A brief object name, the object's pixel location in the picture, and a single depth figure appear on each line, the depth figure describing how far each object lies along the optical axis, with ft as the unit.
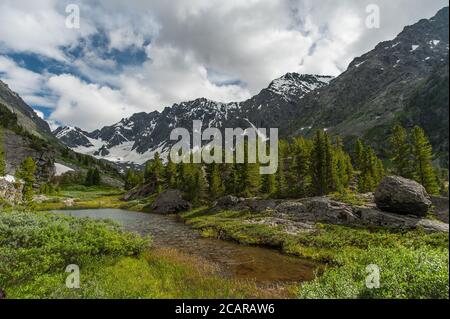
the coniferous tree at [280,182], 227.71
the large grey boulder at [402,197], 120.06
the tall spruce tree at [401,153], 202.69
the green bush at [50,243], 50.44
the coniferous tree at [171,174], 331.77
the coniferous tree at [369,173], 224.53
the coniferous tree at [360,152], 250.86
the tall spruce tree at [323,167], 213.25
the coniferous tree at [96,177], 590.55
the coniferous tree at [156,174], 365.28
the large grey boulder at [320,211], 131.23
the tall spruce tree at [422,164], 185.68
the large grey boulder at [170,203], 265.75
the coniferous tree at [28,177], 168.35
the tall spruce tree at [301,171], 225.78
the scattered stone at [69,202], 323.98
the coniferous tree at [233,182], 252.21
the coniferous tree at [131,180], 494.59
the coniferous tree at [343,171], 236.22
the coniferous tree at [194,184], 272.31
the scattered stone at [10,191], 151.07
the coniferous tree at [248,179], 244.83
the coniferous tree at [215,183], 265.85
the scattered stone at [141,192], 378.34
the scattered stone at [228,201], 216.84
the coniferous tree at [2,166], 188.67
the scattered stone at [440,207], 129.62
